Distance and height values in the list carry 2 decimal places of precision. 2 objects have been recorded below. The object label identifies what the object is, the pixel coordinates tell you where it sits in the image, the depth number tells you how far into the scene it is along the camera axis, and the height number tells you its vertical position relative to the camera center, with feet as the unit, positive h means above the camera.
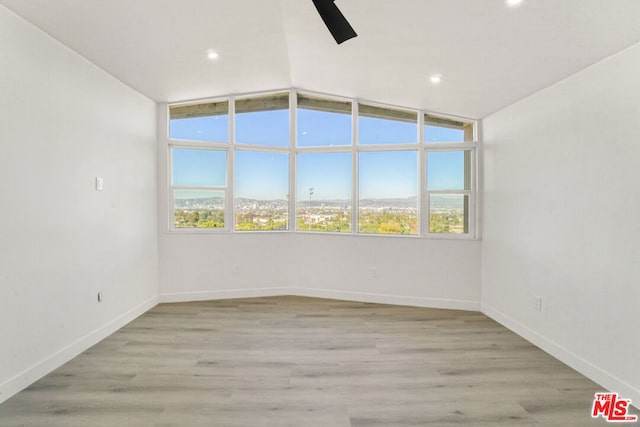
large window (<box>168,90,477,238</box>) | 15.08 +1.88
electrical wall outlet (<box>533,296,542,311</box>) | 10.77 -2.90
